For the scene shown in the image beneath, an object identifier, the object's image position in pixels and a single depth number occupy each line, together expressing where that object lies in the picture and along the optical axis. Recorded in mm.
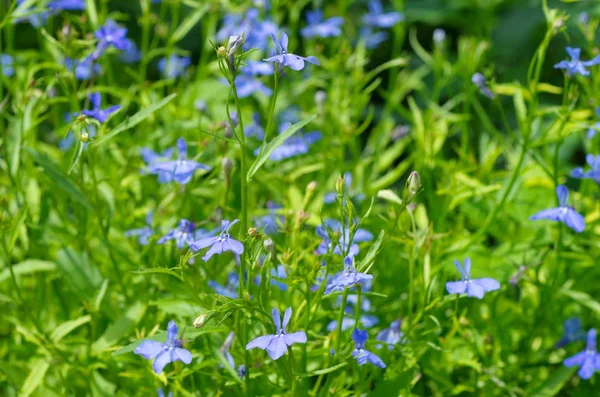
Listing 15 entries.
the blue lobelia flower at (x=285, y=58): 663
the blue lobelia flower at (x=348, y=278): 660
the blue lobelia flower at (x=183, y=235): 724
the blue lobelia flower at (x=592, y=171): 748
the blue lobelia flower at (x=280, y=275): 734
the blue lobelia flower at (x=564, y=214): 732
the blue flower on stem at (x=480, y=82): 778
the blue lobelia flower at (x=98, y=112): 733
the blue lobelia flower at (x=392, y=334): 734
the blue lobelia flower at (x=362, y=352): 692
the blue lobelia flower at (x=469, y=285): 698
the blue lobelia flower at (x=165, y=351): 679
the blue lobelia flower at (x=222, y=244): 662
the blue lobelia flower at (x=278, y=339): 658
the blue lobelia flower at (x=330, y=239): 688
